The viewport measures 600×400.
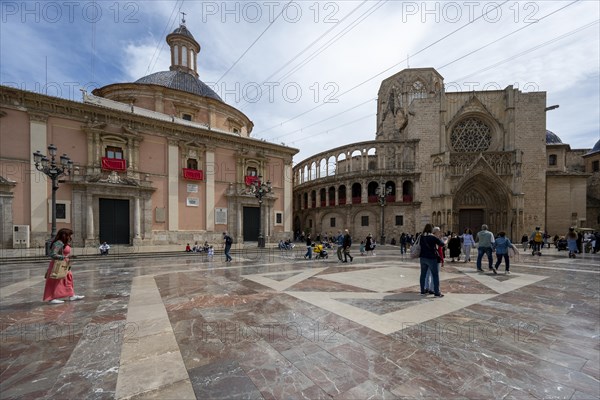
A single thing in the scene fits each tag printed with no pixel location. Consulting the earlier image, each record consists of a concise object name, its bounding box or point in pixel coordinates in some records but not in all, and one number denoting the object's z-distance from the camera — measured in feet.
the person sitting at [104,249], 48.34
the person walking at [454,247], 37.68
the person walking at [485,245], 28.77
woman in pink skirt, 16.43
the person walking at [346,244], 37.69
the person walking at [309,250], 43.45
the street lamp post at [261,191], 62.54
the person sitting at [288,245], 66.16
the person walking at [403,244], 53.05
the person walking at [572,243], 42.34
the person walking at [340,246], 38.07
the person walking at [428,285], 18.63
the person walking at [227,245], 39.13
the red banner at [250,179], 76.07
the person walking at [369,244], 49.08
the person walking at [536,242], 44.83
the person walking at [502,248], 27.09
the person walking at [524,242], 61.26
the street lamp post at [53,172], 40.73
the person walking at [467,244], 37.78
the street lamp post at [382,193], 79.16
